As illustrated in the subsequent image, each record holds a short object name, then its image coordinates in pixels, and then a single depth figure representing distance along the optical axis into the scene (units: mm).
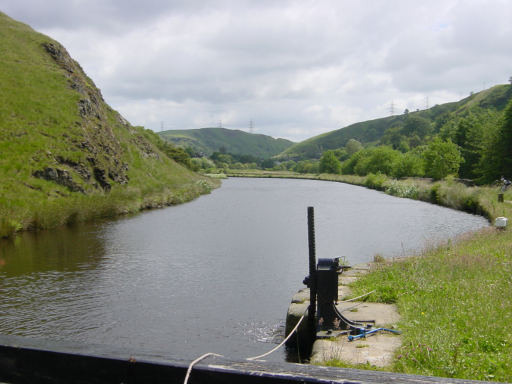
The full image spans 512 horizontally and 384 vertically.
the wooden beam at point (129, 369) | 2794
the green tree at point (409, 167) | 93212
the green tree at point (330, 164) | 163412
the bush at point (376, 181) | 81019
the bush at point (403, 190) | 58875
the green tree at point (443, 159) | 71438
